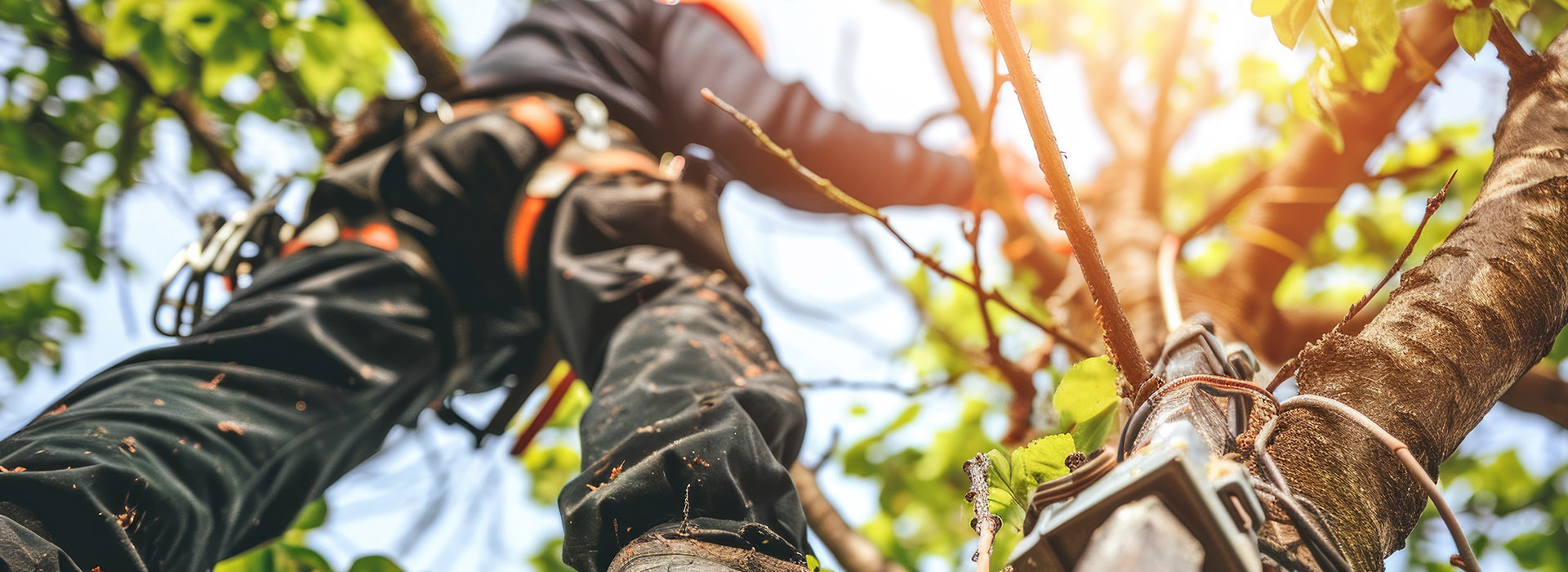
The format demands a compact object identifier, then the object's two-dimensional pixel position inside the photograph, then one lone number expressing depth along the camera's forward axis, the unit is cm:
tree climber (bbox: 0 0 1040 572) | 98
